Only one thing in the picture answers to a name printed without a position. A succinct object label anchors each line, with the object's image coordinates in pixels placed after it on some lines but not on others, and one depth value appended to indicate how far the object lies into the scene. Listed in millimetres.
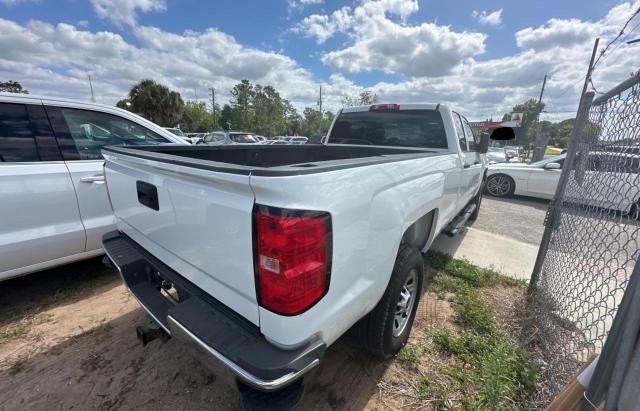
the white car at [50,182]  2492
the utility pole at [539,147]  16328
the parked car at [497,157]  15288
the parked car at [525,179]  7602
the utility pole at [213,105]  52138
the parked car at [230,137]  17594
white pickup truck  1169
